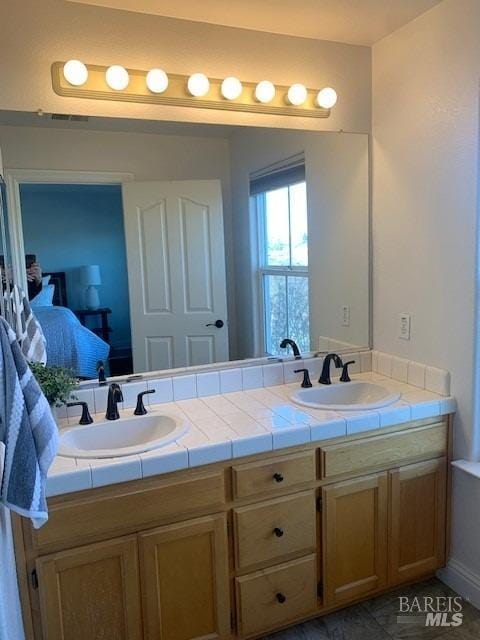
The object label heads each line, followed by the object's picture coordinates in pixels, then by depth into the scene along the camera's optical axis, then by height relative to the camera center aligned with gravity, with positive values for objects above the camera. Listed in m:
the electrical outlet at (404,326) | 2.30 -0.30
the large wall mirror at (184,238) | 1.94 +0.14
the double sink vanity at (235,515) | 1.54 -0.86
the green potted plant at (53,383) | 1.73 -0.38
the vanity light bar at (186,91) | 1.84 +0.72
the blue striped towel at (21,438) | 1.29 -0.43
